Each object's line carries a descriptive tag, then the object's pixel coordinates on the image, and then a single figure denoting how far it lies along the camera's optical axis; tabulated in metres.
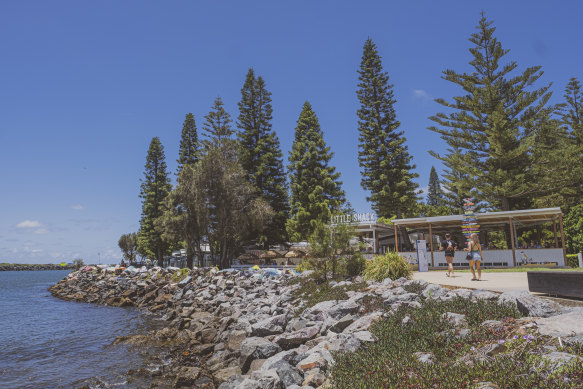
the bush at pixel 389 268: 9.46
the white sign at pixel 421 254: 15.14
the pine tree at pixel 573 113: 27.81
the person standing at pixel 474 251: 9.78
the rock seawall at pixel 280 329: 4.38
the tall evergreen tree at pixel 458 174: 23.98
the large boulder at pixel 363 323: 5.33
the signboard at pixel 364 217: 19.53
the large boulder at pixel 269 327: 7.32
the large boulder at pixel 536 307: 4.42
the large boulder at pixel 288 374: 4.36
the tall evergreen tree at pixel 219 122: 32.94
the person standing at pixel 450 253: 11.87
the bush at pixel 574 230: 18.79
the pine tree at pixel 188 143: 36.69
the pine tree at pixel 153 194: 38.22
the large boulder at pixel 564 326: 3.48
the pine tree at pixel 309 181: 28.28
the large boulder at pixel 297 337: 6.11
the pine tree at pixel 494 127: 22.73
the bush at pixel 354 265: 10.82
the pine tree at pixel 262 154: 31.16
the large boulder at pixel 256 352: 6.04
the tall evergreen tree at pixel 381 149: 27.41
